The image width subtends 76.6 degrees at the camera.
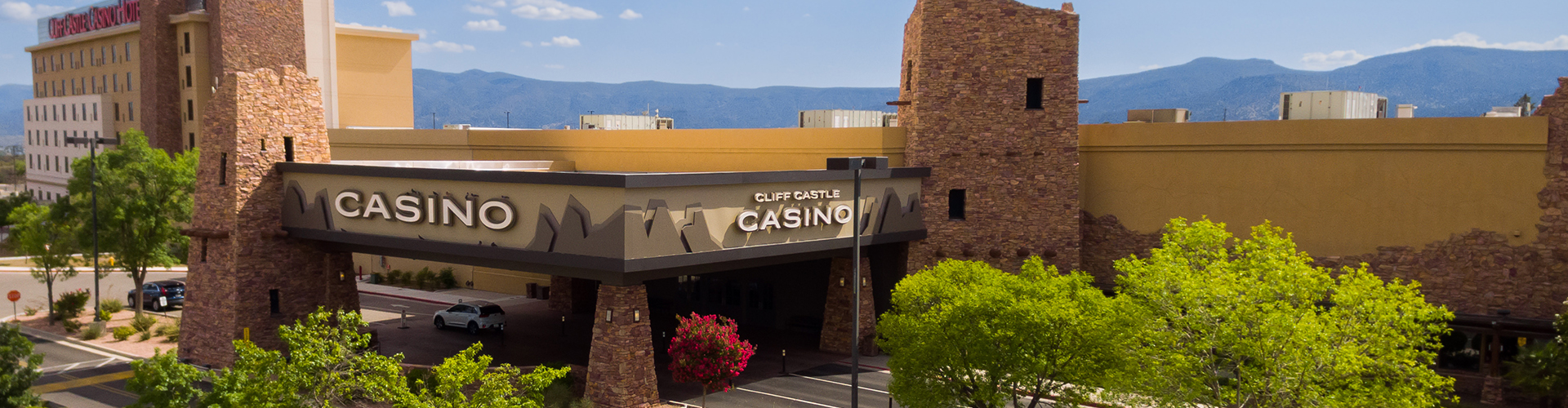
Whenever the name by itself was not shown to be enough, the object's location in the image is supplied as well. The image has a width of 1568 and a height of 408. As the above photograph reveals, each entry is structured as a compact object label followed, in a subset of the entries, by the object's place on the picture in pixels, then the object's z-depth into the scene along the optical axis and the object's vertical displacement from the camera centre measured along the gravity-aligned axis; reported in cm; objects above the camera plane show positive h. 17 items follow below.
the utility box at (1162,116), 3969 +143
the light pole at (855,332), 2280 -438
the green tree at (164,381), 1898 -458
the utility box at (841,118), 4762 +149
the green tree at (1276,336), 1950 -374
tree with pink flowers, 2752 -570
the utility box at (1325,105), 3591 +174
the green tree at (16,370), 2280 -534
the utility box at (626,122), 6178 +157
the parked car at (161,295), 4856 -748
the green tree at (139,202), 4381 -259
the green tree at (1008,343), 2208 -438
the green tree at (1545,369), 2647 -587
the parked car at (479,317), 4153 -717
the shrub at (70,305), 4391 -724
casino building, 2922 -176
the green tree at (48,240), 4597 -450
